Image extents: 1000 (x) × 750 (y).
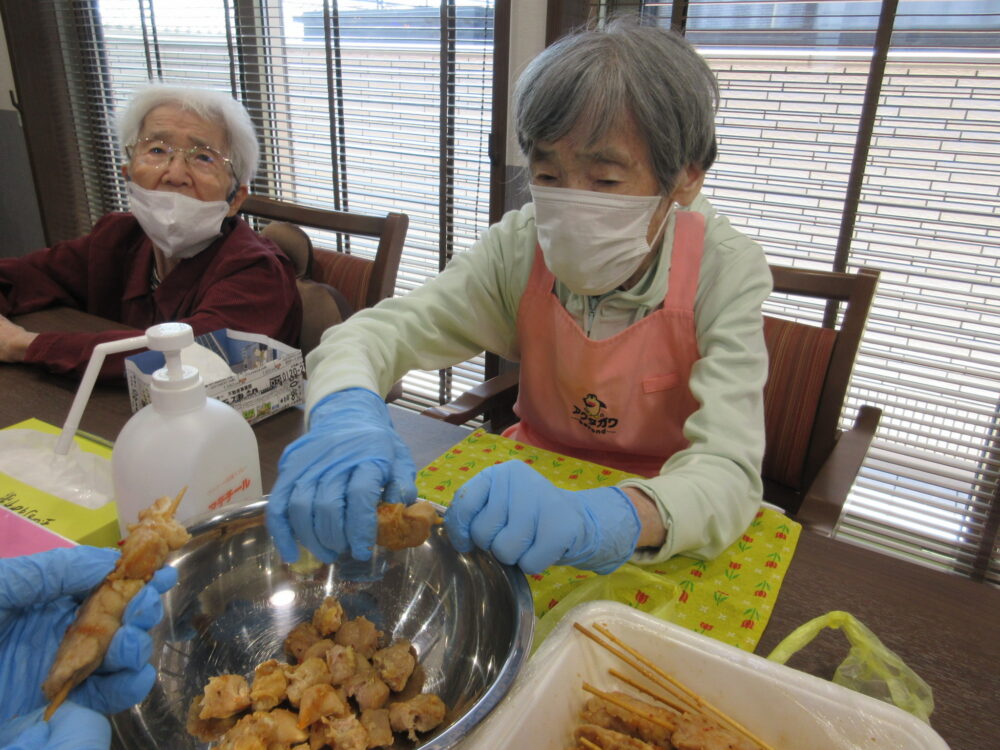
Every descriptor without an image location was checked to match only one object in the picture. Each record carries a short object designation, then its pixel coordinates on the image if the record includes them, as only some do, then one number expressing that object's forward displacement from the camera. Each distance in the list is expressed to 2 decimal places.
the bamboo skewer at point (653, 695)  0.75
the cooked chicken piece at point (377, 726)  0.73
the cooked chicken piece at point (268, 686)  0.75
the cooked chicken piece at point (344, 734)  0.71
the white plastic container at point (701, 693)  0.66
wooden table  0.77
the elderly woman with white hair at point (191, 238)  1.88
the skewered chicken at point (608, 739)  0.70
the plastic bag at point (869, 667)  0.74
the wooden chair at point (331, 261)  2.03
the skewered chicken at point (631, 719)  0.73
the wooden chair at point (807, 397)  1.49
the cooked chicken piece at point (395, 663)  0.81
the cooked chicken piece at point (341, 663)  0.80
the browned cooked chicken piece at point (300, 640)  0.84
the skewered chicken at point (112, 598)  0.61
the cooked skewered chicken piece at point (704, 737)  0.69
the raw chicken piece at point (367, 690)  0.78
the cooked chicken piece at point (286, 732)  0.71
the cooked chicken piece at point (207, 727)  0.75
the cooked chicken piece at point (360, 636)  0.84
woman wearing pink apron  0.84
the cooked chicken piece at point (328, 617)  0.86
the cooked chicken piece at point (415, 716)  0.74
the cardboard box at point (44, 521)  0.89
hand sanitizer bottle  0.83
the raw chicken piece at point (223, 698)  0.74
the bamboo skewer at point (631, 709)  0.72
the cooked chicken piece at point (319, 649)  0.82
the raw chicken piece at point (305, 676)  0.76
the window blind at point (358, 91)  2.89
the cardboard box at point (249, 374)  1.28
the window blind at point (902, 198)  2.08
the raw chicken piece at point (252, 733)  0.69
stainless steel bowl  0.78
